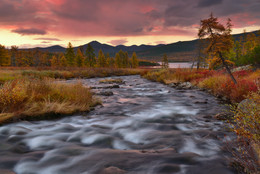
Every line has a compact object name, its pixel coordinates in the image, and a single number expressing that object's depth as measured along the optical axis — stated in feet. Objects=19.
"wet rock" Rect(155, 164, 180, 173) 9.11
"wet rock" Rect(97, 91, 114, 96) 35.53
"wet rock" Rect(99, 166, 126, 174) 8.77
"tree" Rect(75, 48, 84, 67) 194.24
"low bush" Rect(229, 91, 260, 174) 7.75
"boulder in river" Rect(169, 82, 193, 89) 47.35
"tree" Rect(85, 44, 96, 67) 206.62
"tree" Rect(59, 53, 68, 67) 215.47
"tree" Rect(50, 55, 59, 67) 241.06
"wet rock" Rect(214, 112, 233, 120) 18.62
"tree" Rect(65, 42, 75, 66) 194.74
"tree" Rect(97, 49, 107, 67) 230.07
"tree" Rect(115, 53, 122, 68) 237.10
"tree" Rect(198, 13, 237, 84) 30.70
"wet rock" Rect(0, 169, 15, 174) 8.68
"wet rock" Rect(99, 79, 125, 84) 63.26
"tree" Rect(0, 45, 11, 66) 198.98
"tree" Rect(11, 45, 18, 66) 307.97
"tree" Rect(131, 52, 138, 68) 257.57
